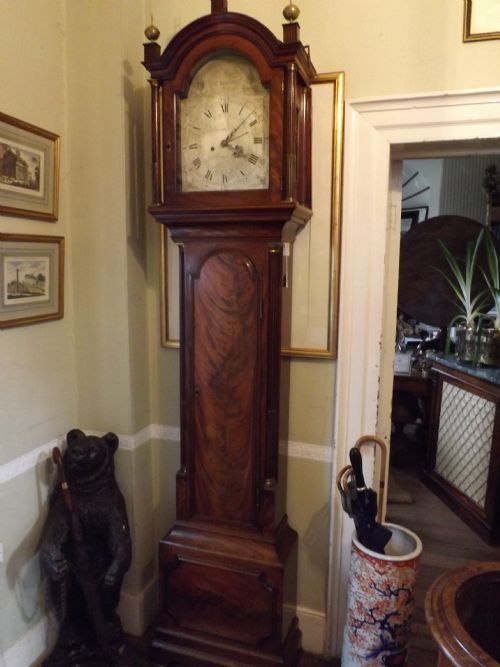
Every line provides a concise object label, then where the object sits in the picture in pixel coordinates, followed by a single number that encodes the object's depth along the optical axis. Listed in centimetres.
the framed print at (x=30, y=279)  146
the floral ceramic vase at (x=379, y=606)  139
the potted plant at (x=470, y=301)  270
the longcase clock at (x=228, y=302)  132
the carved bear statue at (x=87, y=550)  159
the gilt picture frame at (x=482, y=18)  136
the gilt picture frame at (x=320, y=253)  151
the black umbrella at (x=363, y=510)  143
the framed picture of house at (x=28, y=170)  142
